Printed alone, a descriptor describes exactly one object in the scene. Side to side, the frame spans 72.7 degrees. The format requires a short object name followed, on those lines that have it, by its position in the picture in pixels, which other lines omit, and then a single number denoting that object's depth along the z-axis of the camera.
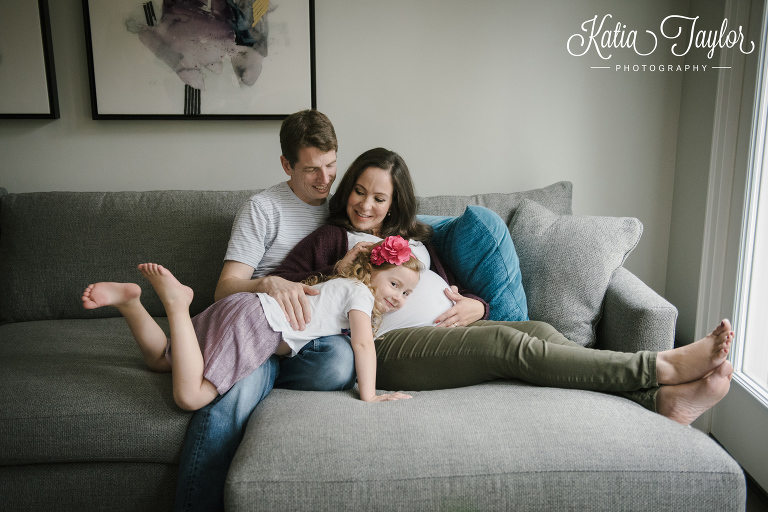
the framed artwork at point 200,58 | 2.14
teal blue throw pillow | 1.68
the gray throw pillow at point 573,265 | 1.64
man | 1.23
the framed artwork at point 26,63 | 2.11
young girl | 1.25
